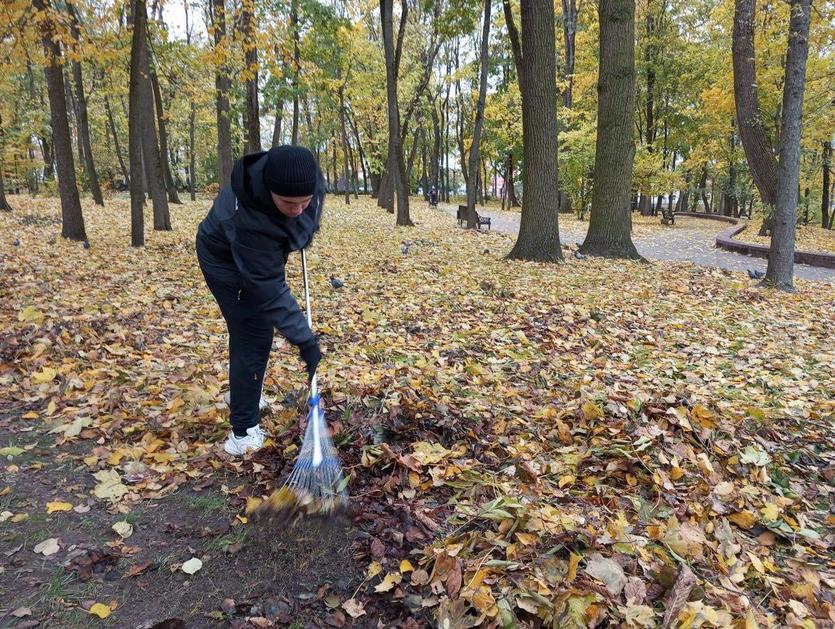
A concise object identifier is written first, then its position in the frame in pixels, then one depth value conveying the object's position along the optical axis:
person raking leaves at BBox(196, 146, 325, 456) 2.29
